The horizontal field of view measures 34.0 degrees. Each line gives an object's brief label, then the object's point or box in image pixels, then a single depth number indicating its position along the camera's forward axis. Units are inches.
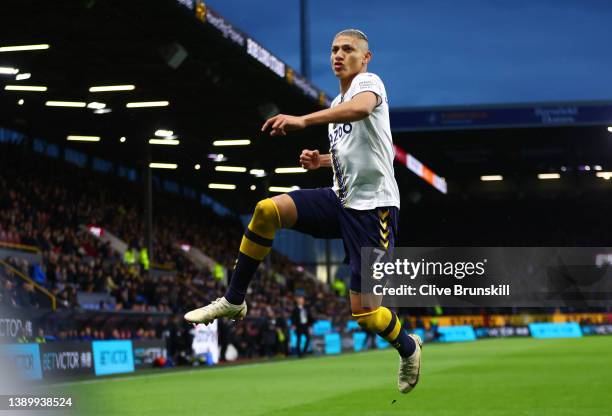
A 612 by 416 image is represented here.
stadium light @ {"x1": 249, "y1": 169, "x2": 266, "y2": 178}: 2053.4
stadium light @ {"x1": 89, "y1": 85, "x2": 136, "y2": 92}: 1311.5
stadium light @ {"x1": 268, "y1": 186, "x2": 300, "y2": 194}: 2292.1
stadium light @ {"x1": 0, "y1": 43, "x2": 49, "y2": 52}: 1107.9
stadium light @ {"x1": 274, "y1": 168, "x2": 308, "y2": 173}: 2046.0
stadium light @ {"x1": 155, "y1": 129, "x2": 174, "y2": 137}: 1632.6
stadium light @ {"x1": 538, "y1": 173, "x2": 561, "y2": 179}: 2484.0
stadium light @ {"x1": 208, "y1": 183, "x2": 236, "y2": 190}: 2247.8
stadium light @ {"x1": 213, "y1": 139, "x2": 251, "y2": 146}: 1744.6
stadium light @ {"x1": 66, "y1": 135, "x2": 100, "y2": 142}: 1704.1
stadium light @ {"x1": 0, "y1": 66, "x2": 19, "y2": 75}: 1185.6
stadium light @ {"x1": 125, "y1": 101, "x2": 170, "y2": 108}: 1418.9
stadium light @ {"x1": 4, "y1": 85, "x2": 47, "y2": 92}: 1306.6
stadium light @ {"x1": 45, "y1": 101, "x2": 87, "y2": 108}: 1414.9
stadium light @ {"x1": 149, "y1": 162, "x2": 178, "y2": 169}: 2001.7
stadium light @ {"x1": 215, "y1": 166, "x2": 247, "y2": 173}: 2025.1
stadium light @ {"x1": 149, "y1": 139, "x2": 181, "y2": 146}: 1696.6
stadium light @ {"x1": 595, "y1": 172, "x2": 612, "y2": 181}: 2487.7
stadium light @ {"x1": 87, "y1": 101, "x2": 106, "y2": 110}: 1414.9
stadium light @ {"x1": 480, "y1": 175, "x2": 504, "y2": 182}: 2519.7
